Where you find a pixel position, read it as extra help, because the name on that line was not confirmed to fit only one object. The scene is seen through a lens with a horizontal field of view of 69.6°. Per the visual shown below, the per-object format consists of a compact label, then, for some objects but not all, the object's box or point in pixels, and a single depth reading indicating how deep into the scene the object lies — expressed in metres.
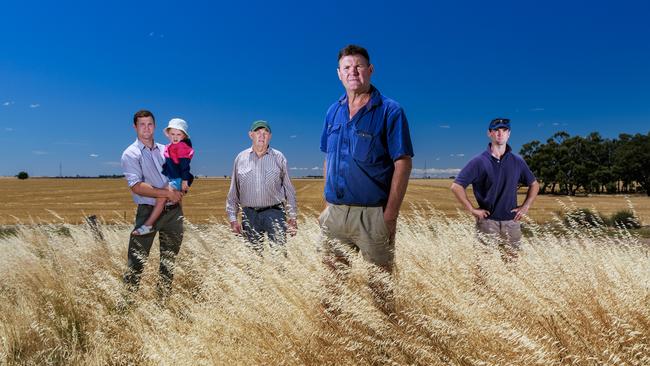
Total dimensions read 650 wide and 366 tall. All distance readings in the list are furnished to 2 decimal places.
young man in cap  4.93
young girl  4.73
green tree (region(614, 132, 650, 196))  78.06
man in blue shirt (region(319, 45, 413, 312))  3.03
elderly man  5.34
